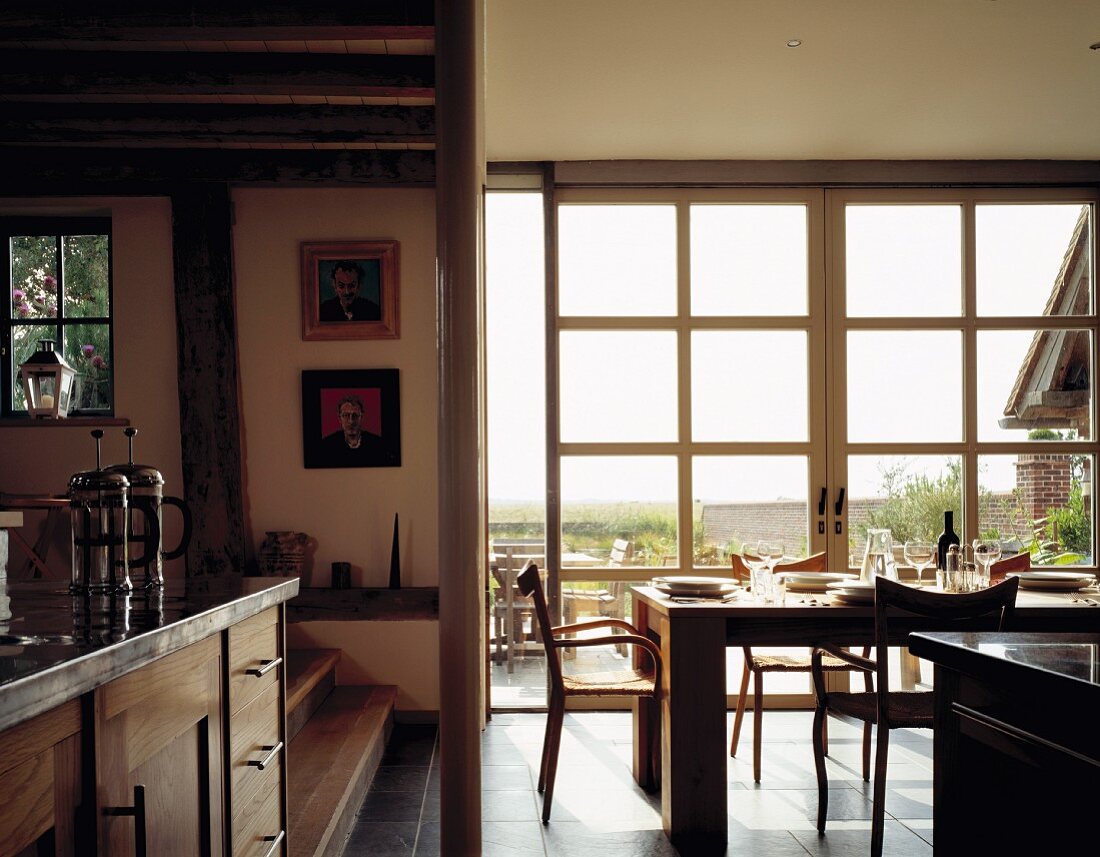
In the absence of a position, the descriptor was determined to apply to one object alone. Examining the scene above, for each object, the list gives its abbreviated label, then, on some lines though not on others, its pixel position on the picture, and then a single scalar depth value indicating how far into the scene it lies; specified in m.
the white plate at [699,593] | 3.29
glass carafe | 3.34
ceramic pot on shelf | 4.38
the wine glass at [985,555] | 3.26
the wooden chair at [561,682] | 3.23
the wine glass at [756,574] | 3.20
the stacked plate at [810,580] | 3.46
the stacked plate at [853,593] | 3.10
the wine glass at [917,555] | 3.28
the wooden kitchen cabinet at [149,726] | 0.95
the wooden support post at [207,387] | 4.34
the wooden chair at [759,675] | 3.56
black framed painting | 4.48
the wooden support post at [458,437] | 2.61
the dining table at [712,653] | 2.94
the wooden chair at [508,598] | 5.04
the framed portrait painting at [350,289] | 4.48
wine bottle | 3.41
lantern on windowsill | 4.01
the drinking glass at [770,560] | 3.17
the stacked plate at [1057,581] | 3.36
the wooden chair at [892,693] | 2.74
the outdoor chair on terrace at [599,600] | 4.81
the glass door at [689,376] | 4.86
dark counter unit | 1.00
